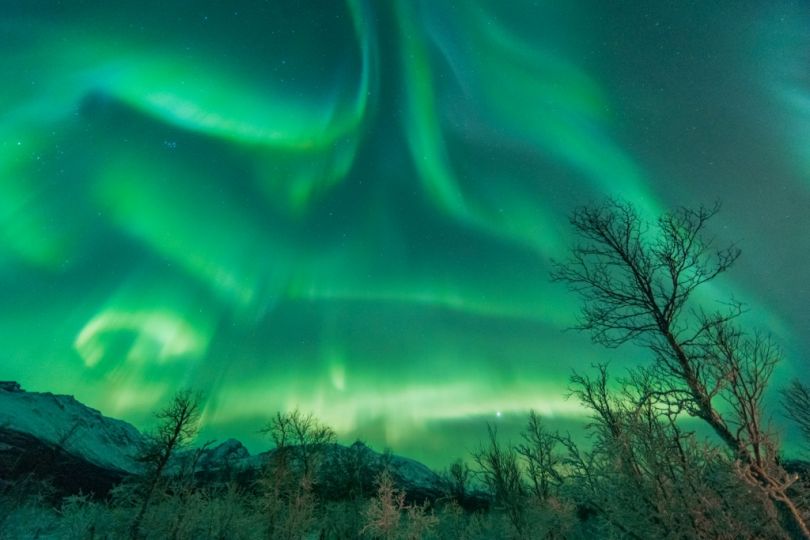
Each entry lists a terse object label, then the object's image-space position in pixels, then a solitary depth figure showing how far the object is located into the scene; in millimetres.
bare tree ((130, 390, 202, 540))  26344
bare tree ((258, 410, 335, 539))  28797
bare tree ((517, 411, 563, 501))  31109
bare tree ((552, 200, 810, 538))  6324
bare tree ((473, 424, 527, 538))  31503
